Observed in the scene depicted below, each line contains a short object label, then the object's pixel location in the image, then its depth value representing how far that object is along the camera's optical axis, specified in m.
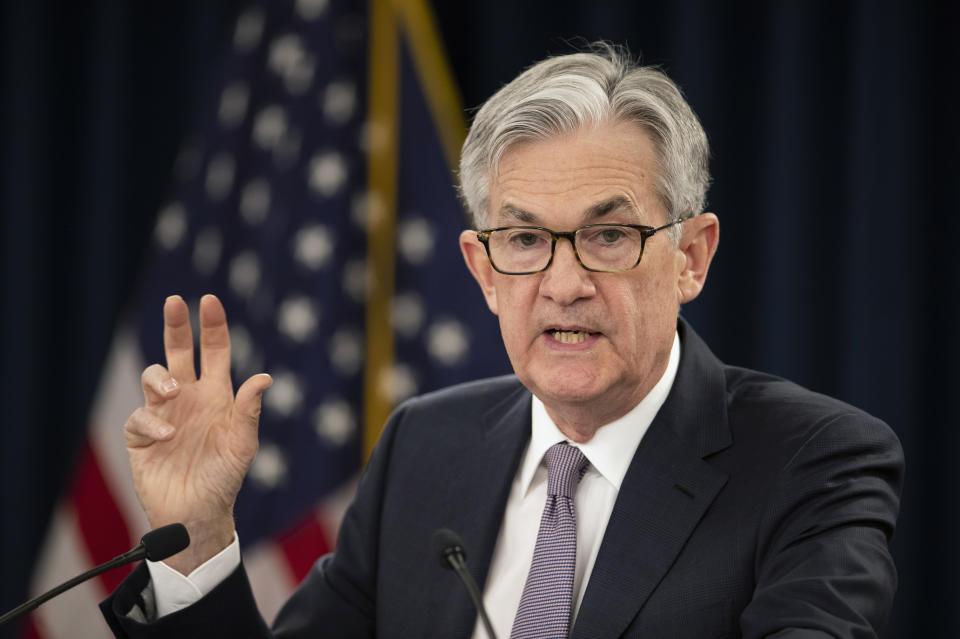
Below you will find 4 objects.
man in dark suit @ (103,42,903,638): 3.93
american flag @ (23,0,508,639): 4.60
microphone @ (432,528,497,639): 3.84
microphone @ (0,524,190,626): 3.85
